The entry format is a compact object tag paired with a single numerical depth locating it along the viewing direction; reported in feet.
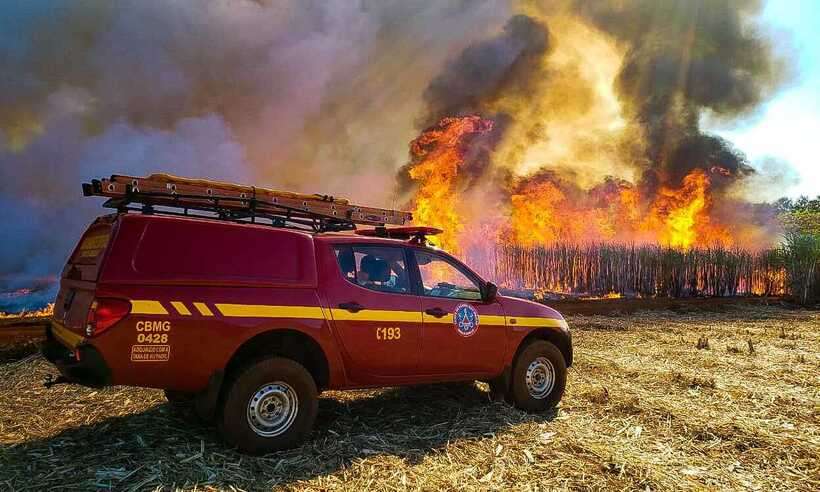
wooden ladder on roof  15.34
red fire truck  13.51
